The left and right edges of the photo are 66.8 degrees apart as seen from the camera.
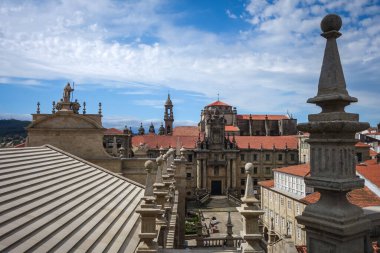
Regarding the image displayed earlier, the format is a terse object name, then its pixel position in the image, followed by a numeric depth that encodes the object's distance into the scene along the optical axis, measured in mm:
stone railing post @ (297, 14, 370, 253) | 3420
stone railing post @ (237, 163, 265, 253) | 7012
